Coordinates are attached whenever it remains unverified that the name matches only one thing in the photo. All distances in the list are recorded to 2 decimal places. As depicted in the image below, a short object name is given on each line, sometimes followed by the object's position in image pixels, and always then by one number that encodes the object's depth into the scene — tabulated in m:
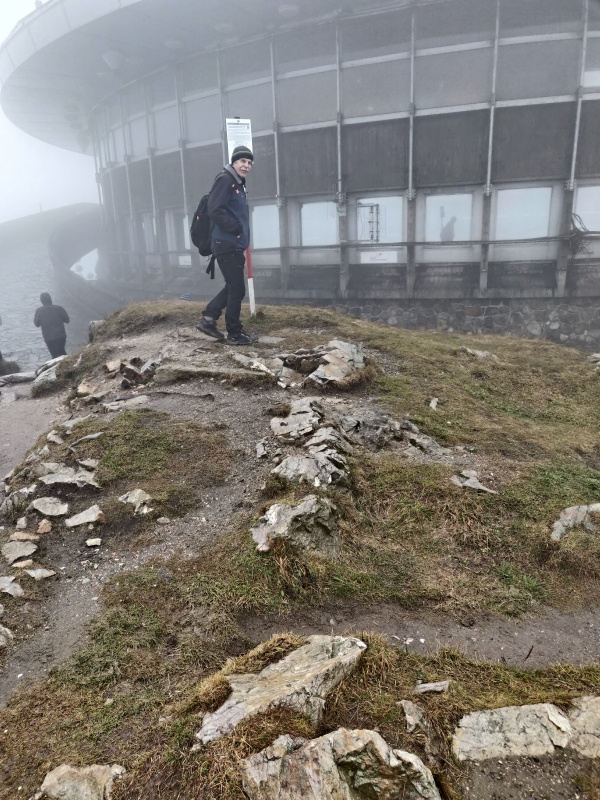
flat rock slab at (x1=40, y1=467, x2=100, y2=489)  4.95
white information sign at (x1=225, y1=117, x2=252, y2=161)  9.58
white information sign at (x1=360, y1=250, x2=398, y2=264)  17.78
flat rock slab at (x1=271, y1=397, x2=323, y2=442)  5.43
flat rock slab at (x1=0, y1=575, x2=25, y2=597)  3.65
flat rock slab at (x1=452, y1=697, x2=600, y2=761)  2.31
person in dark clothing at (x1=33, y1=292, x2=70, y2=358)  14.18
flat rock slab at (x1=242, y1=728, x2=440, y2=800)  2.06
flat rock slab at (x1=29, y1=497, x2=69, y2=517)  4.60
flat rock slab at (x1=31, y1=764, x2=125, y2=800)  2.25
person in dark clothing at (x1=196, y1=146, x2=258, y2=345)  8.05
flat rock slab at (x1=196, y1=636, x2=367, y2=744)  2.39
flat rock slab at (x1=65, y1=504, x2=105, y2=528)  4.47
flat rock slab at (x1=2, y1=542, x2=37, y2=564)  4.05
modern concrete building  15.83
